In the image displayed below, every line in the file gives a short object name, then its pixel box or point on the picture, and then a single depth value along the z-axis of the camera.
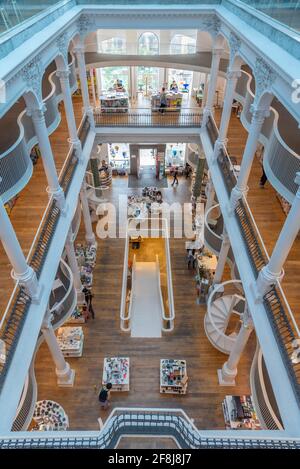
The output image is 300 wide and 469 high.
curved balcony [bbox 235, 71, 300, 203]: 7.18
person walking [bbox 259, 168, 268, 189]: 11.02
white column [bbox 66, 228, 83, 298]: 11.14
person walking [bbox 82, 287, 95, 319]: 12.86
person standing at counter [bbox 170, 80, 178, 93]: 19.05
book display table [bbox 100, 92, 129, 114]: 16.52
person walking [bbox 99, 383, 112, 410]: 10.23
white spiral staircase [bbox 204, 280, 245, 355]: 10.80
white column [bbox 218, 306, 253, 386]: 8.80
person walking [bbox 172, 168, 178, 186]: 20.53
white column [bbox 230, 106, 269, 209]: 8.05
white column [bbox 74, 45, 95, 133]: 12.49
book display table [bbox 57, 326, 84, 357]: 11.70
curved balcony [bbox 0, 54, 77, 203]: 7.20
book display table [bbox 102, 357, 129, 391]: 10.79
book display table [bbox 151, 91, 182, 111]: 16.94
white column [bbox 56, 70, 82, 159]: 10.16
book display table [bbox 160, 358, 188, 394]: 10.72
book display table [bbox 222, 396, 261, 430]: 9.80
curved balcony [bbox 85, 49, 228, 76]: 16.52
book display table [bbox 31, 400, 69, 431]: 9.39
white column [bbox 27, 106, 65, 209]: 7.85
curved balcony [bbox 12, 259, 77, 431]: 7.41
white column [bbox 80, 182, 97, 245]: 14.24
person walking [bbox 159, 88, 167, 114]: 16.67
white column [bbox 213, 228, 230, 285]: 11.21
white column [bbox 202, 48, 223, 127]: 12.40
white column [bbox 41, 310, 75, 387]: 8.63
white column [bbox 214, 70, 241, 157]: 10.29
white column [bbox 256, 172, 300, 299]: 5.94
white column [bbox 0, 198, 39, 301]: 6.23
